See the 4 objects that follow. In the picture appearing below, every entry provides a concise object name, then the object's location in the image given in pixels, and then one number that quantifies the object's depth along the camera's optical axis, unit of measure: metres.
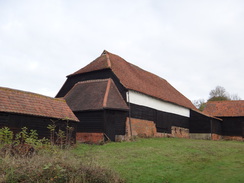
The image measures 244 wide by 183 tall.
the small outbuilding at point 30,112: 15.52
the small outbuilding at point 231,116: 33.44
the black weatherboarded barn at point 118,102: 21.23
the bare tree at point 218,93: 61.02
